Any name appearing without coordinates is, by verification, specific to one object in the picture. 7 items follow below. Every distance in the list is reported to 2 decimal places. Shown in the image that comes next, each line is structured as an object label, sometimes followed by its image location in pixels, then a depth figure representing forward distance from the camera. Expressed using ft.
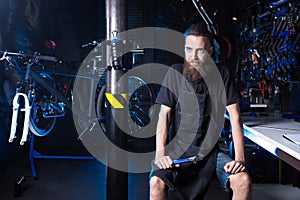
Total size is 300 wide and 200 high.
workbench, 4.70
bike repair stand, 10.40
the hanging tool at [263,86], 9.29
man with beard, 6.10
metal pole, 6.95
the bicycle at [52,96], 9.45
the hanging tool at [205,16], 13.95
